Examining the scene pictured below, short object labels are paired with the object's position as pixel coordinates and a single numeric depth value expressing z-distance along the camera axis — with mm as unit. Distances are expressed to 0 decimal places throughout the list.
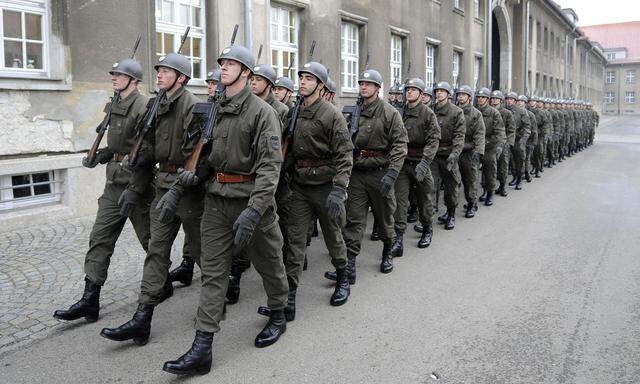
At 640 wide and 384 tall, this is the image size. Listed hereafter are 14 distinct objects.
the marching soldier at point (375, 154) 6109
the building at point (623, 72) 82500
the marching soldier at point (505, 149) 11953
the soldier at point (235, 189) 3963
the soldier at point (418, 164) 7125
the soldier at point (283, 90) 7664
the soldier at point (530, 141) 14418
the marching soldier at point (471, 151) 9586
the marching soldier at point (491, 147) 10984
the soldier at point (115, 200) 4887
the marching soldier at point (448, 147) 8539
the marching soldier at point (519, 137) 13286
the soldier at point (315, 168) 5035
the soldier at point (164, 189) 4375
